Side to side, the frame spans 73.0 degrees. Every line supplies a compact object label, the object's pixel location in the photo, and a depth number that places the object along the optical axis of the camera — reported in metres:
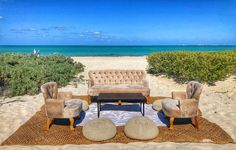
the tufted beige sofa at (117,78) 6.39
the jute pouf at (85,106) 5.18
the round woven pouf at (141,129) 3.65
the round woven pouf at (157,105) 5.24
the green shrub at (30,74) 6.58
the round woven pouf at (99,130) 3.63
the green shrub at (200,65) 7.34
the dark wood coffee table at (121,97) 4.64
